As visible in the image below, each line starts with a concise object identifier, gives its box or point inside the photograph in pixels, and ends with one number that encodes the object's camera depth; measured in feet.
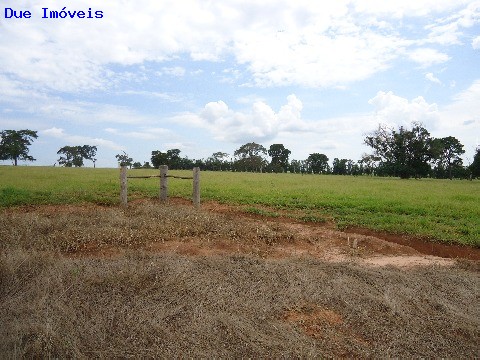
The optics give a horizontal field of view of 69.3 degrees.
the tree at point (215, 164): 274.57
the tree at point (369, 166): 175.42
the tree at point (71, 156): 290.76
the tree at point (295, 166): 310.24
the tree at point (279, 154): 317.63
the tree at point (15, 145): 208.44
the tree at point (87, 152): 299.58
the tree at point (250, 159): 307.58
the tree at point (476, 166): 167.63
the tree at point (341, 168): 306.55
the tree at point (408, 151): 162.40
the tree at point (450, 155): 213.05
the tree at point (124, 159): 302.74
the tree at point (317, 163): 323.82
